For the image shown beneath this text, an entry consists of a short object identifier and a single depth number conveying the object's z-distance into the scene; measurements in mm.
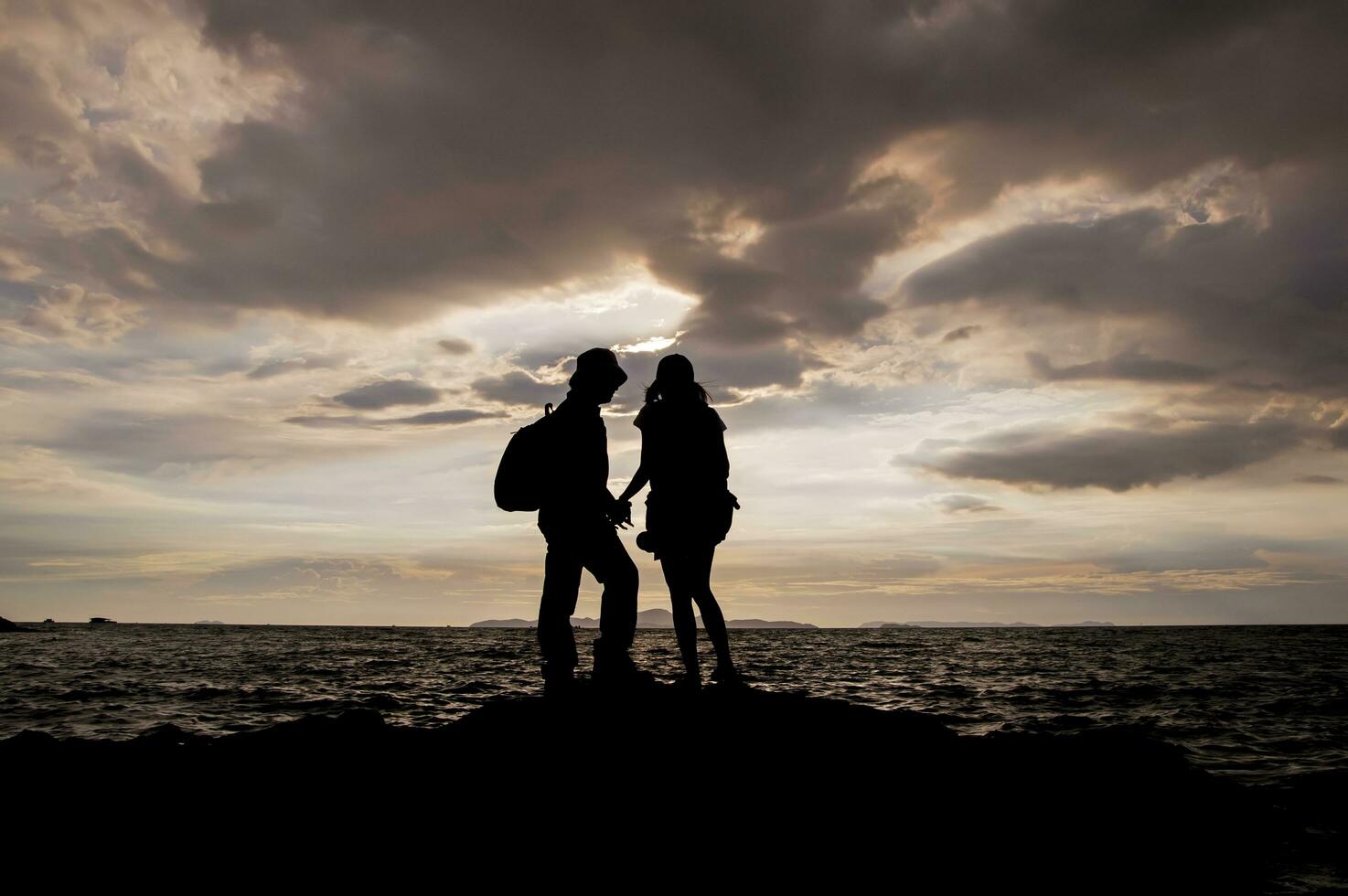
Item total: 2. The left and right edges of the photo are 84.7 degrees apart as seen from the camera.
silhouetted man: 6641
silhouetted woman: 7172
